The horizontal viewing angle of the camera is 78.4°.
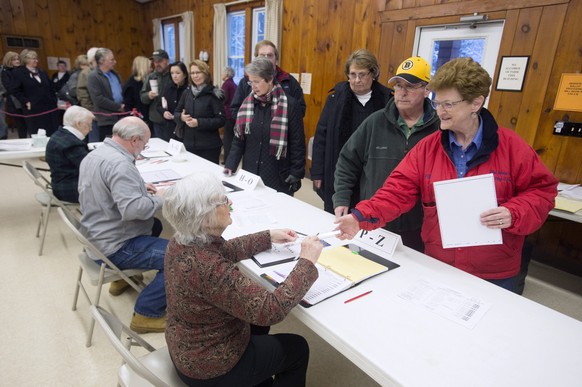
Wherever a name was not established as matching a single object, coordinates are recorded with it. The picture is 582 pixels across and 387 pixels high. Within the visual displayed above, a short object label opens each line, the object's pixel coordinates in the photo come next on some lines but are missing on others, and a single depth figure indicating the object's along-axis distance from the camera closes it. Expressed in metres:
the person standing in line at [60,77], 7.04
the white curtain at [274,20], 5.21
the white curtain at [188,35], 7.28
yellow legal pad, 1.31
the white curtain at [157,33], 8.48
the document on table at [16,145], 3.19
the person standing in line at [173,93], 3.80
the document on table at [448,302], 1.10
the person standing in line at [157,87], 4.38
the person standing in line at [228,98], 4.98
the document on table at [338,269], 1.21
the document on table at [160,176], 2.46
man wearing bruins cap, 1.66
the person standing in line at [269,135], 2.40
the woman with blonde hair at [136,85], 5.02
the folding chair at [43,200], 2.62
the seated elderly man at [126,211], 1.87
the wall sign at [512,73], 2.94
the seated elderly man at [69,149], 2.55
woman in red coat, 1.22
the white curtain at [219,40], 6.35
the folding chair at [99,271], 1.81
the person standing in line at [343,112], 2.25
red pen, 1.18
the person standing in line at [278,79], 3.15
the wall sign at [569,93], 2.64
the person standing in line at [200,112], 3.30
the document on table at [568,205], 2.29
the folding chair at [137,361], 0.96
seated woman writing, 1.03
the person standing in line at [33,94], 5.42
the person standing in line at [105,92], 4.31
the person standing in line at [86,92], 4.68
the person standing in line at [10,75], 5.32
